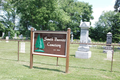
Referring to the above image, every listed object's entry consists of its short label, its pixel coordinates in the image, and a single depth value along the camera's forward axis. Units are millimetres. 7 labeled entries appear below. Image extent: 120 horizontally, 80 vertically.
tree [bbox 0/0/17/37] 29980
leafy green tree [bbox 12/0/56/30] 28188
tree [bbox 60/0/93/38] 44312
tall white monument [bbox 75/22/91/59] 9480
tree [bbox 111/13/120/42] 38450
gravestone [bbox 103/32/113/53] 14830
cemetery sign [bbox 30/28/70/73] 5242
